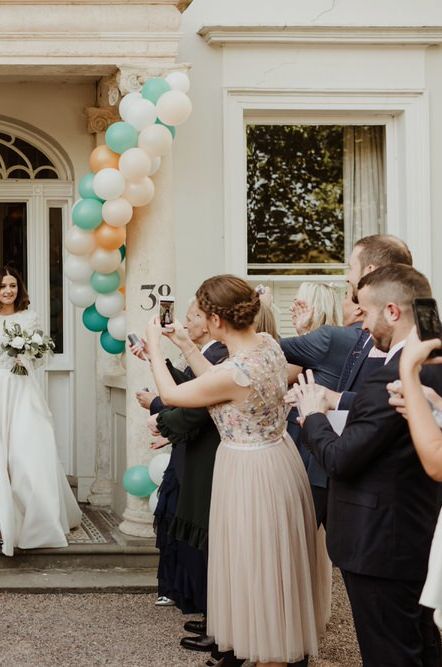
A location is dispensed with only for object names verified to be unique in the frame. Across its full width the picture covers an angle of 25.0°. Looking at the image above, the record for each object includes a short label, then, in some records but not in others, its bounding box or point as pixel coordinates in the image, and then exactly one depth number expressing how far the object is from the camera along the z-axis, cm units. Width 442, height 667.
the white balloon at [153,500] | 639
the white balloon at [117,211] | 618
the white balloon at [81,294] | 655
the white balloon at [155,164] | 634
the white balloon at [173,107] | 613
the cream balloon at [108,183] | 611
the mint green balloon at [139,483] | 648
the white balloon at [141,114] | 612
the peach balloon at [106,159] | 629
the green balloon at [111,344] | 674
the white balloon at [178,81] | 626
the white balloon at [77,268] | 645
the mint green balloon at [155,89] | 621
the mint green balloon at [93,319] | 672
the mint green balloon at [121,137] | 613
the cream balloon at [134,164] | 610
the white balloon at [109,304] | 660
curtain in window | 787
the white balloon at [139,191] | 623
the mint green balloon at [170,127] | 630
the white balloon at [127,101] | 620
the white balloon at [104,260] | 642
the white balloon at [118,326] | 662
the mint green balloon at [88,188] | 625
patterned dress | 390
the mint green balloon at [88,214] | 623
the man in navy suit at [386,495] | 314
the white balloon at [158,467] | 635
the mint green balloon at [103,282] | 654
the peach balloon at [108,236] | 631
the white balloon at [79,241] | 632
